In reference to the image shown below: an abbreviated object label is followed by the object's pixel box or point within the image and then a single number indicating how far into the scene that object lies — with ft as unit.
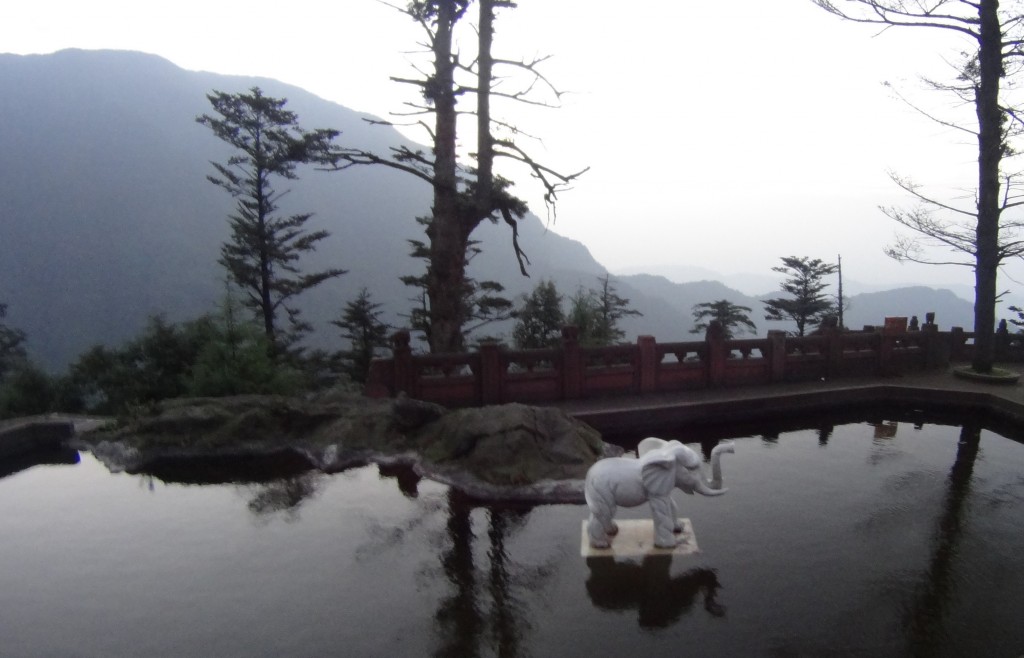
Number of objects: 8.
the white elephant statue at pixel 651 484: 20.01
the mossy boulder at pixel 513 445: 27.12
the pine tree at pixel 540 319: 74.84
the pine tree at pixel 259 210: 79.00
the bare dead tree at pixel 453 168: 43.04
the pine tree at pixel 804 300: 109.70
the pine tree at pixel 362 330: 96.58
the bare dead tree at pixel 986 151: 45.24
